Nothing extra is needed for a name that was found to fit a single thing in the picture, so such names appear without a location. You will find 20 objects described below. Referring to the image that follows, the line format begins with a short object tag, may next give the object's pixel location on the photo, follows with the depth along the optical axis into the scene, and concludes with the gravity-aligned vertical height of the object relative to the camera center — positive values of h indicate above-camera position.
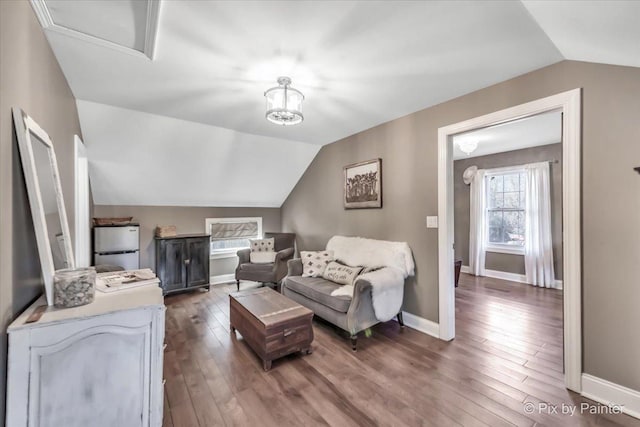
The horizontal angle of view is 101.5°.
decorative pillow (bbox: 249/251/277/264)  4.44 -0.73
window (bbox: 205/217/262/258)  4.86 -0.36
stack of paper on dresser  1.55 -0.42
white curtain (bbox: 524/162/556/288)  4.40 -0.26
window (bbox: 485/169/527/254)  4.89 +0.05
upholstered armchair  4.26 -0.89
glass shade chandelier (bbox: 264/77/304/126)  2.09 +0.91
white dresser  1.05 -0.67
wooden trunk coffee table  2.16 -0.98
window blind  4.90 -0.30
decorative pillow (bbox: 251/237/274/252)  4.65 -0.56
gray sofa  2.47 -0.93
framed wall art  3.36 +0.40
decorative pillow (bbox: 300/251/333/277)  3.42 -0.64
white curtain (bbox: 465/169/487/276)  5.21 -0.22
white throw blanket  2.60 -0.60
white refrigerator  3.55 -0.43
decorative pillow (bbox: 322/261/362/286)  2.98 -0.70
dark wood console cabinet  4.00 -0.74
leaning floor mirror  1.19 +0.09
